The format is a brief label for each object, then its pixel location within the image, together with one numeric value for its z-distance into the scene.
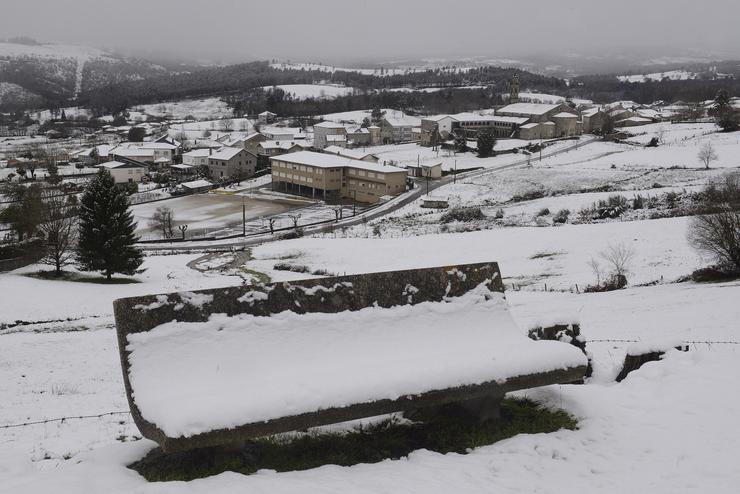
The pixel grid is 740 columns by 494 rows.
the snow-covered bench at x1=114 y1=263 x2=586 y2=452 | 5.75
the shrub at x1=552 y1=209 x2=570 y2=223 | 40.90
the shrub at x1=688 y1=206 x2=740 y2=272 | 20.88
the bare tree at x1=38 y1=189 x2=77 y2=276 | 28.67
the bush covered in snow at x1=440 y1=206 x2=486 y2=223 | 45.44
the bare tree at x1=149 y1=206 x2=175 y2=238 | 47.44
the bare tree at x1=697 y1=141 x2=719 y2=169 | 57.47
